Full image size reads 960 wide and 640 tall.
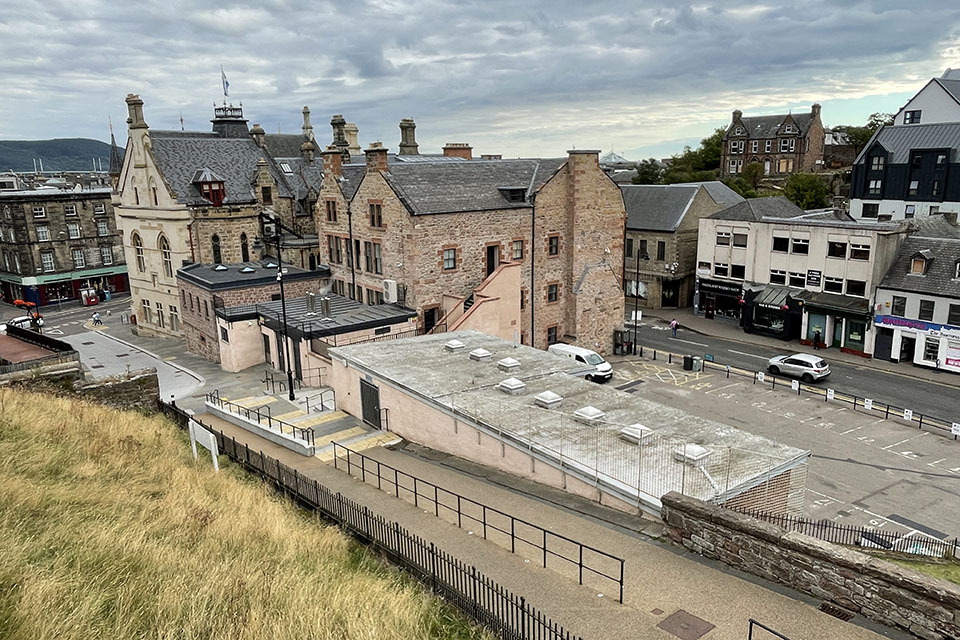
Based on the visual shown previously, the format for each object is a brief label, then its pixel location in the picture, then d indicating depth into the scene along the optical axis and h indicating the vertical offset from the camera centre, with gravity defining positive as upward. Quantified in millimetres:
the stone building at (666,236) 52781 -4217
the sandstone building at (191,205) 42156 -573
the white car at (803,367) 34688 -9853
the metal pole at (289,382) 27728 -7902
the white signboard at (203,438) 16333 -6029
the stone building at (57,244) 60125 -4057
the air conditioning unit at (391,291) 34719 -5233
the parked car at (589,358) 35312 -9277
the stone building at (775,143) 83875 +4717
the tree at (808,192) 63000 -1220
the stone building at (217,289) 36688 -5354
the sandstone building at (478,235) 34156 -2545
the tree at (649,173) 87750 +1421
